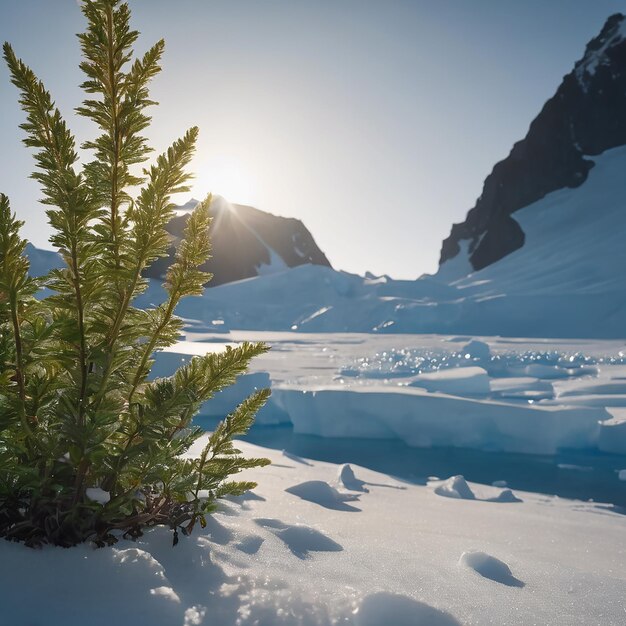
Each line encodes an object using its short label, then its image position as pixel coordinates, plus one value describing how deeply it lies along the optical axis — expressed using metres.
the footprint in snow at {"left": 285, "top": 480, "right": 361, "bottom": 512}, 3.11
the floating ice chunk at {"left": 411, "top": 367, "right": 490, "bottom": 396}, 11.82
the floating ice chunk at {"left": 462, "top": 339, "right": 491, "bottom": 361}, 17.62
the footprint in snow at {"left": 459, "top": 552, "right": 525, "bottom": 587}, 1.65
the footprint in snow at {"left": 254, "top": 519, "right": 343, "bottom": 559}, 1.63
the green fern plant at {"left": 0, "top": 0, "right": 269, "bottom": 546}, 1.04
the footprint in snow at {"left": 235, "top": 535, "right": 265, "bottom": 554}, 1.48
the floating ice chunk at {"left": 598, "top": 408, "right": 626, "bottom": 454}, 8.51
